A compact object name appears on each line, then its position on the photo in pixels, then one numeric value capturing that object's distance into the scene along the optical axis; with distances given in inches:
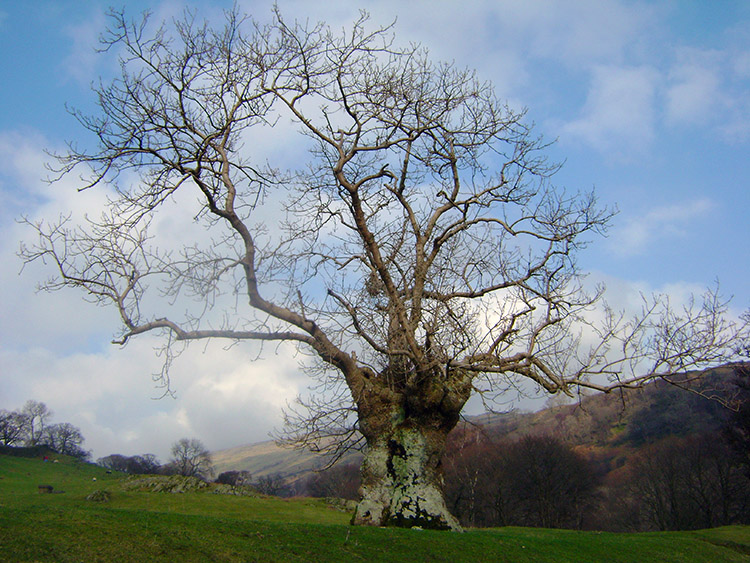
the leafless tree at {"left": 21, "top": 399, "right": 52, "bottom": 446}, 2903.5
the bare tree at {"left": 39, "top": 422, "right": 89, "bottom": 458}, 2802.9
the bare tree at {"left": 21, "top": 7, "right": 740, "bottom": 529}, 447.8
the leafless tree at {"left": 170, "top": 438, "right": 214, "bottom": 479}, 2871.6
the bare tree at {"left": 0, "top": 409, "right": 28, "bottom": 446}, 2564.0
